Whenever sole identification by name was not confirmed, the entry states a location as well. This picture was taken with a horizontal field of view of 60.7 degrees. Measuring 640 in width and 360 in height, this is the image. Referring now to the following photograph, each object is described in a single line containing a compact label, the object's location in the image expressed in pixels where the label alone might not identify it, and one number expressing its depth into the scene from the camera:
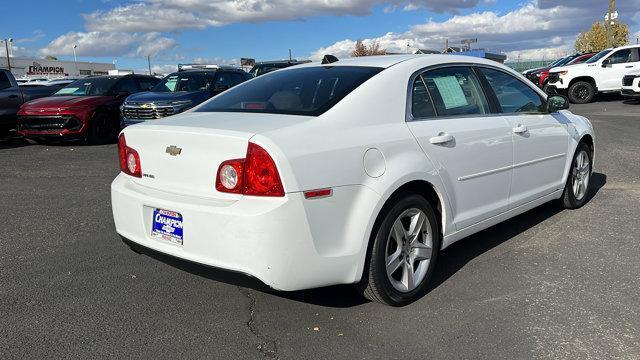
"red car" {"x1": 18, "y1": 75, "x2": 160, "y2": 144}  11.12
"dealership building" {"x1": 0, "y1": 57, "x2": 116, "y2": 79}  68.92
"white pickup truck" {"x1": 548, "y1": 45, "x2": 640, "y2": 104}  18.67
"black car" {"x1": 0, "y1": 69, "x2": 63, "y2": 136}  12.09
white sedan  2.85
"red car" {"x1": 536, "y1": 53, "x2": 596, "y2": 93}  21.57
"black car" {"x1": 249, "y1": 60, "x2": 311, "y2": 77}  16.69
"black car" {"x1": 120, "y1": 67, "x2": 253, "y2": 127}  10.67
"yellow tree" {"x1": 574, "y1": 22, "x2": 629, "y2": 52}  56.59
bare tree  59.95
